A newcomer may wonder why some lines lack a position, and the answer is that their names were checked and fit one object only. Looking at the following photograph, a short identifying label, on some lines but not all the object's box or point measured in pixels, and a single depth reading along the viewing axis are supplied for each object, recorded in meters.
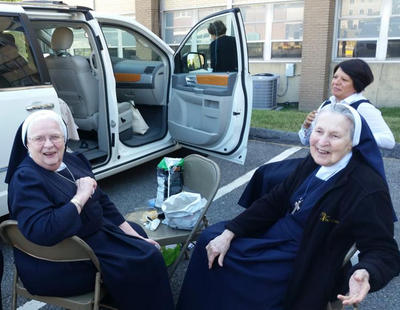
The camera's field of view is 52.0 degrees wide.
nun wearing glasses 1.87
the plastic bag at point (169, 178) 3.01
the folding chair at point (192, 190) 2.57
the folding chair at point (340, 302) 1.91
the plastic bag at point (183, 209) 2.67
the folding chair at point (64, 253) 1.91
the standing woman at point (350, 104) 2.94
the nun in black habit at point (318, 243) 1.85
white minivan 3.32
